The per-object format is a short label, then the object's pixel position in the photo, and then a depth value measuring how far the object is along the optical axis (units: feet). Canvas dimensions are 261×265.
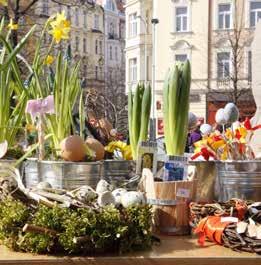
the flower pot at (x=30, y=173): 6.35
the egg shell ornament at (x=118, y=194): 5.40
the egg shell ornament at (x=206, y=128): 10.74
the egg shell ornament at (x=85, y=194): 5.36
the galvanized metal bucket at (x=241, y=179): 6.05
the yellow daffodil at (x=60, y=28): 6.91
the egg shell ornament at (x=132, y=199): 5.27
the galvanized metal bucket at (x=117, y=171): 6.41
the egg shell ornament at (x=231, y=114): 8.93
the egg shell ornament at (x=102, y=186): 5.64
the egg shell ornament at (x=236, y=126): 6.93
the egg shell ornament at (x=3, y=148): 6.41
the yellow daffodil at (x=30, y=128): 6.83
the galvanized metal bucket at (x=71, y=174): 5.96
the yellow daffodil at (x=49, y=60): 7.57
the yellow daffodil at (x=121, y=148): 6.91
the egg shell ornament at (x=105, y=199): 5.26
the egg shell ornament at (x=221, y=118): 8.94
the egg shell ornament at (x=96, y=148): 6.43
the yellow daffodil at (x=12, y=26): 8.07
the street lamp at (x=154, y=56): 88.10
